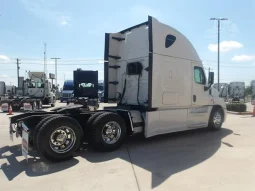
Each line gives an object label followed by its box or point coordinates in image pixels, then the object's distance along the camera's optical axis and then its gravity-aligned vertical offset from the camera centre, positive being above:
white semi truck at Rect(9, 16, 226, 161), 4.49 -0.32
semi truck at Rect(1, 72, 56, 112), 17.57 +0.37
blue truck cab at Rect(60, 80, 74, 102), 28.32 +0.25
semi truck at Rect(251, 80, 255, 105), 34.48 +0.93
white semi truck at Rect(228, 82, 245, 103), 29.68 +0.38
